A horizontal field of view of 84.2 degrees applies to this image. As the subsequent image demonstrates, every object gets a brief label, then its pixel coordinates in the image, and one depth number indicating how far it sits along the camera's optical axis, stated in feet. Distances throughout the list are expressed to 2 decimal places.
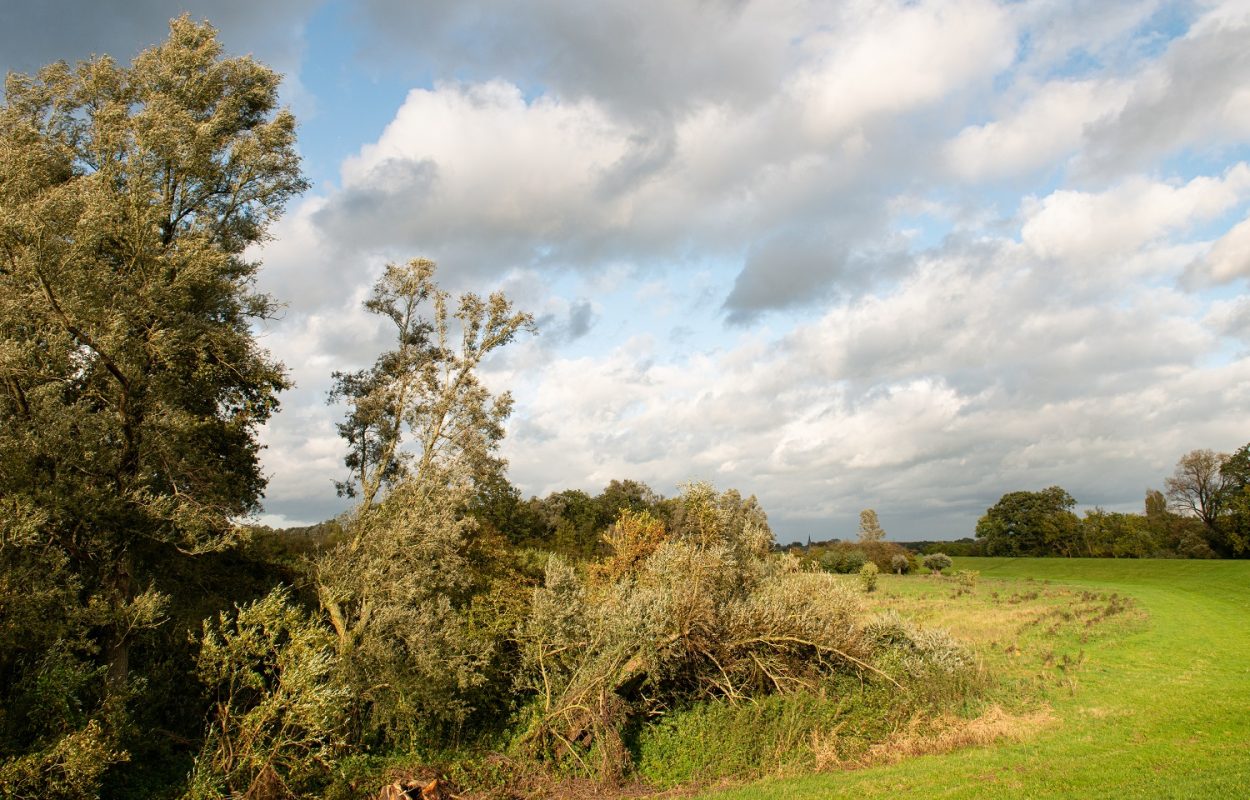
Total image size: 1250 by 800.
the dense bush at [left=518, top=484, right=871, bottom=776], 78.89
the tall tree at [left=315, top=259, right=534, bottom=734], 74.74
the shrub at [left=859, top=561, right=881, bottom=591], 232.78
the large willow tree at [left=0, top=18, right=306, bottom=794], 52.54
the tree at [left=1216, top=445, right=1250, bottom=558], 275.59
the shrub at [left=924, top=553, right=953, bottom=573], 321.73
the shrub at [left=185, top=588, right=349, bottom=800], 56.39
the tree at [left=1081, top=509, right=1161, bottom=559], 337.11
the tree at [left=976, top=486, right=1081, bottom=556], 391.86
